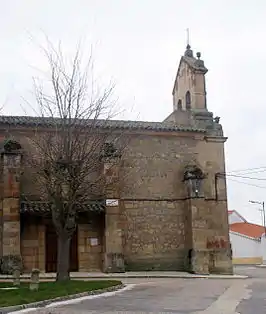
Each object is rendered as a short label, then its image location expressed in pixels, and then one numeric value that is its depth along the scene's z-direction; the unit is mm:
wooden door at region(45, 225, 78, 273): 27547
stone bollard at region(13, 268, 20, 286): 18745
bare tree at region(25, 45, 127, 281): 19234
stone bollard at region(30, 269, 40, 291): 16031
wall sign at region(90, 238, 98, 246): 28031
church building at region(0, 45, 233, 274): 26458
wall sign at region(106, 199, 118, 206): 27000
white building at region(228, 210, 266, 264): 63006
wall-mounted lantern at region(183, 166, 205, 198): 28688
